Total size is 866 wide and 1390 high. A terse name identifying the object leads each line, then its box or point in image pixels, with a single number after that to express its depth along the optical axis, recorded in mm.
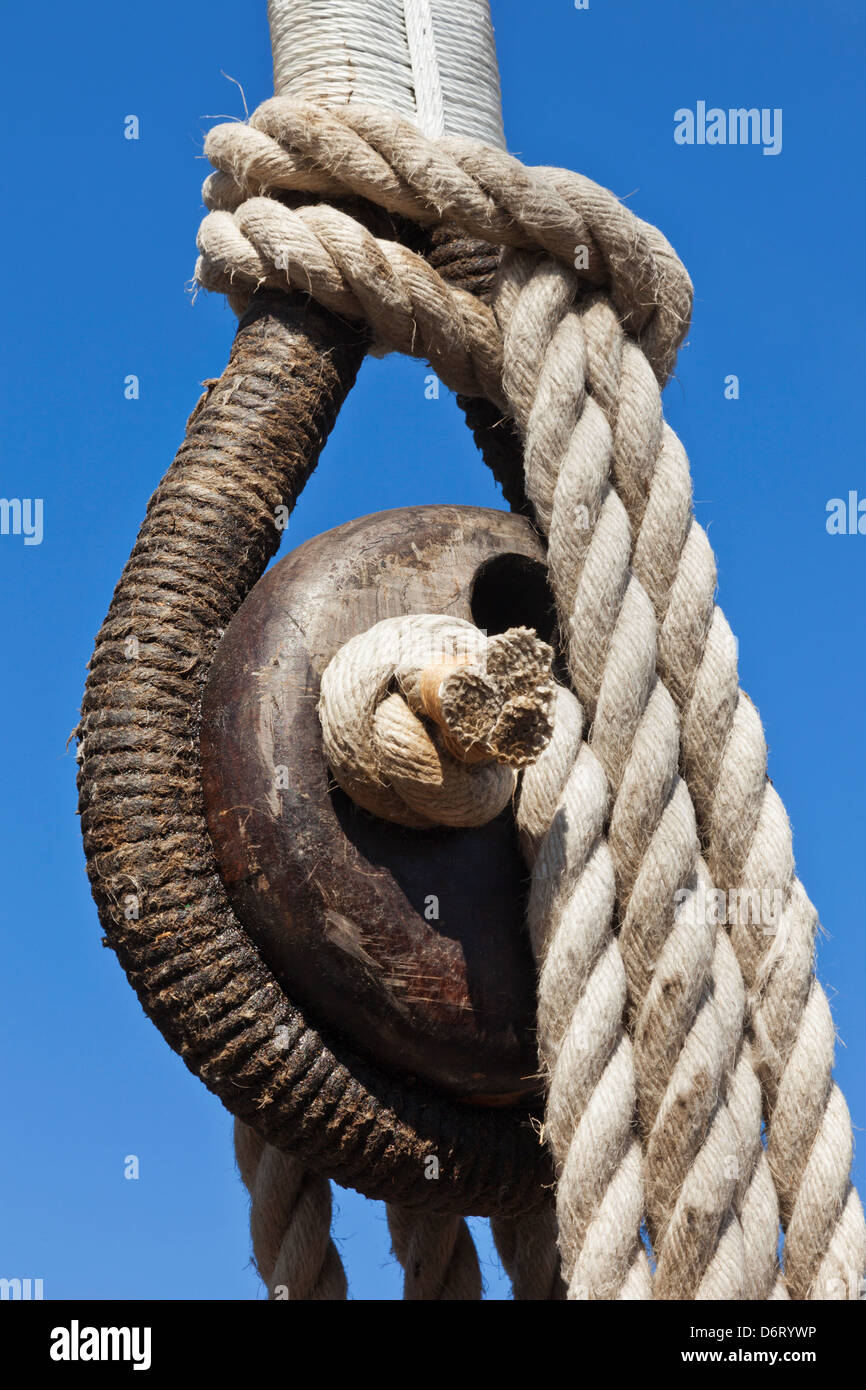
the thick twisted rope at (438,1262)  924
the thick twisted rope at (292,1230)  896
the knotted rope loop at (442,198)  877
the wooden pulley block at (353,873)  783
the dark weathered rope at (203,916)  786
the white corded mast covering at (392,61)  953
